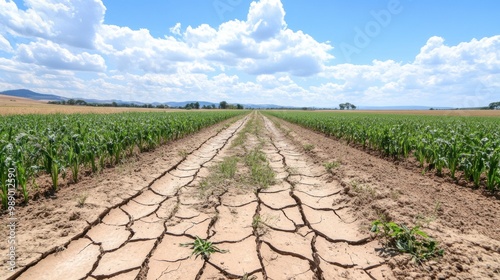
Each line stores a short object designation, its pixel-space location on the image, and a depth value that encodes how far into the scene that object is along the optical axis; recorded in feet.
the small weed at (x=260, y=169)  17.31
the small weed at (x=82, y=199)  12.38
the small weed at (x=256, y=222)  10.96
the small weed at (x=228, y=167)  18.63
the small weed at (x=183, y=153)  26.23
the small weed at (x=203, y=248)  8.77
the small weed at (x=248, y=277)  7.66
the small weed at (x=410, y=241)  8.32
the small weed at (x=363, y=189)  13.96
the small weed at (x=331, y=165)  20.58
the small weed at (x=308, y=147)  31.21
